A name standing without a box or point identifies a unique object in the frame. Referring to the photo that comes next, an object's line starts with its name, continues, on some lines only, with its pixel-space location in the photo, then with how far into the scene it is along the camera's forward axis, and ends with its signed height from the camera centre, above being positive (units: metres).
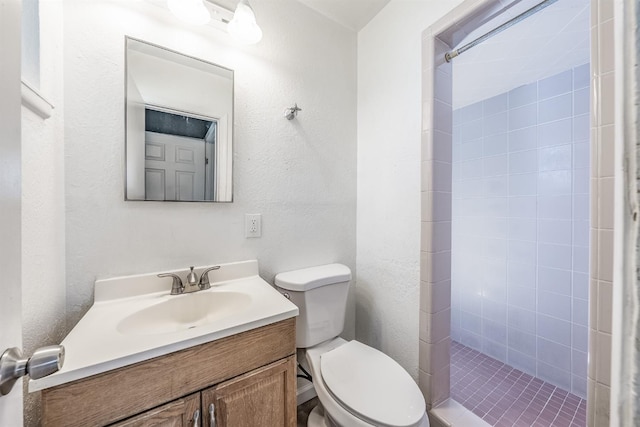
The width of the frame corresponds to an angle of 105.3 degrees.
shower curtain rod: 0.85 +0.73
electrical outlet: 1.24 -0.07
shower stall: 1.48 -0.06
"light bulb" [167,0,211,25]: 0.98 +0.82
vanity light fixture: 0.98 +0.84
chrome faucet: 1.01 -0.30
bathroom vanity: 0.58 -0.43
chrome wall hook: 1.32 +0.55
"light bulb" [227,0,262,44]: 1.08 +0.84
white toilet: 0.85 -0.68
